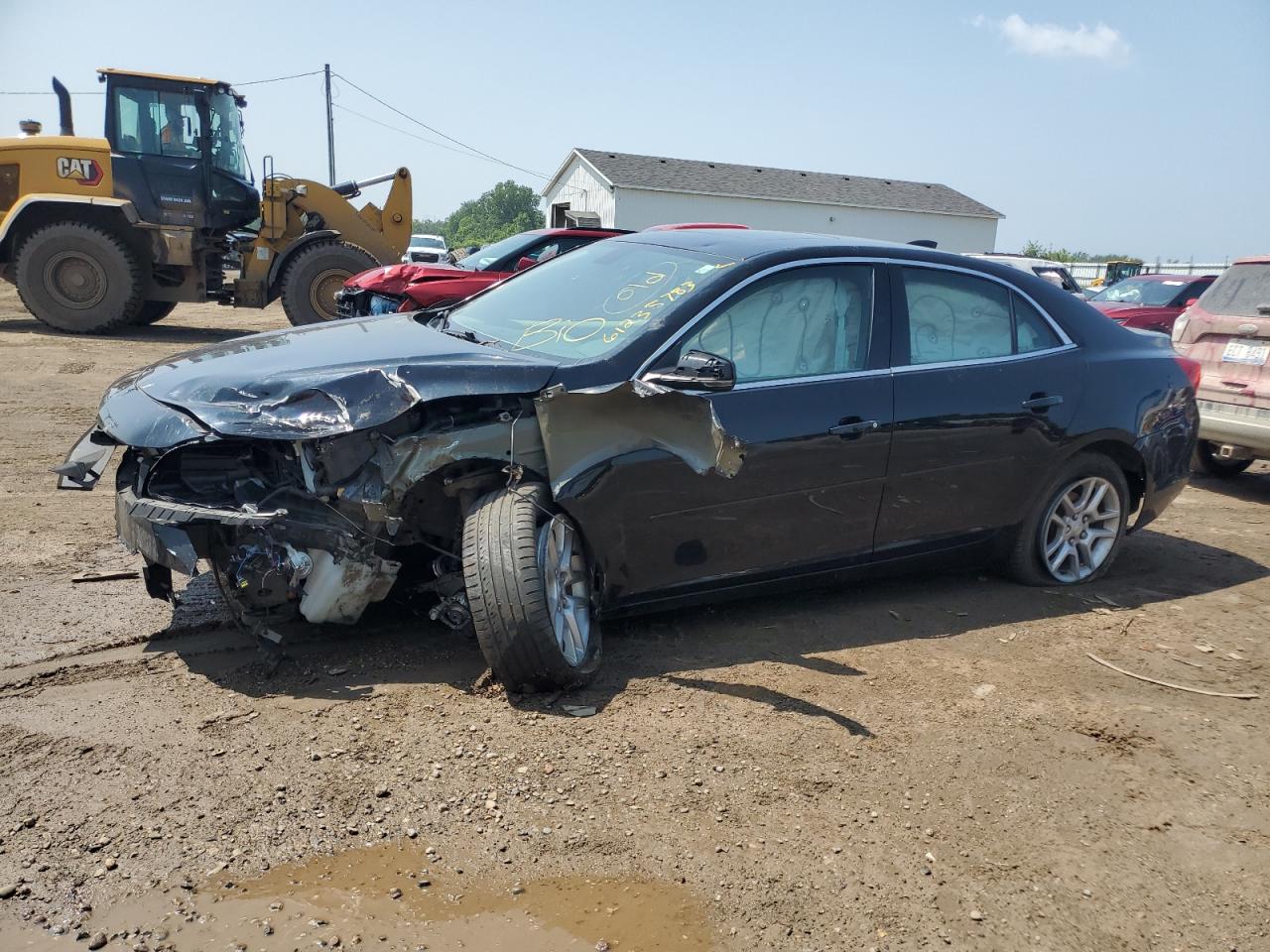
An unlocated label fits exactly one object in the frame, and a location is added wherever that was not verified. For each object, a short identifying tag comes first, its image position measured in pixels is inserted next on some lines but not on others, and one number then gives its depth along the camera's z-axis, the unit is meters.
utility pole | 43.50
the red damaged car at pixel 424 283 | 9.30
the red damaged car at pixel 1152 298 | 13.12
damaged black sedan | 3.62
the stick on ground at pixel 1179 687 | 4.12
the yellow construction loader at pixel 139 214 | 13.29
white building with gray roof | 34.84
